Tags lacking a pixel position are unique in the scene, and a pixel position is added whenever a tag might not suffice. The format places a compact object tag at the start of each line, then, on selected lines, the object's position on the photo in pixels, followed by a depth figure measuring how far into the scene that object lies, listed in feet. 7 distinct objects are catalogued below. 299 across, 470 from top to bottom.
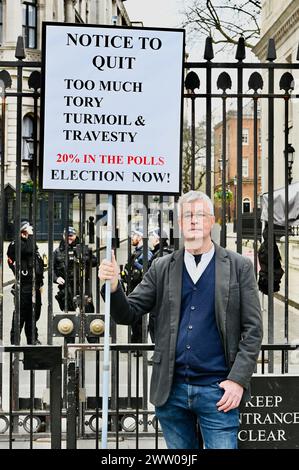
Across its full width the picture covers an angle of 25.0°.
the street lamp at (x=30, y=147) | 18.92
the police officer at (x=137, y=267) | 30.51
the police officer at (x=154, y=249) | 17.60
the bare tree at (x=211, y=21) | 109.29
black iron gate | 16.52
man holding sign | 11.75
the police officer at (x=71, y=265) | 17.88
